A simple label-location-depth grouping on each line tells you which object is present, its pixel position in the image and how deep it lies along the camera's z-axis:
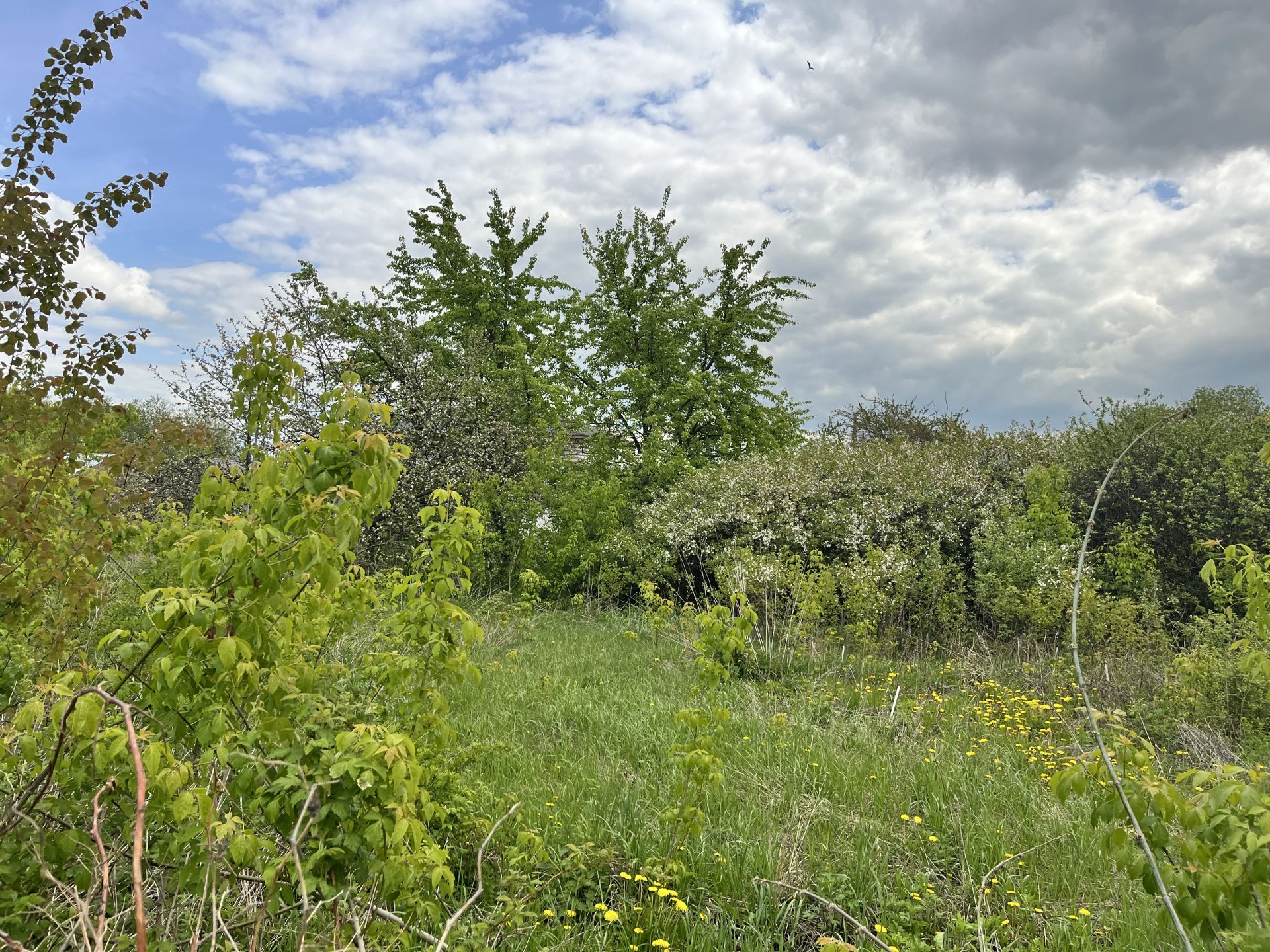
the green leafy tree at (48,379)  3.63
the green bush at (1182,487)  10.06
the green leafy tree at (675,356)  14.66
